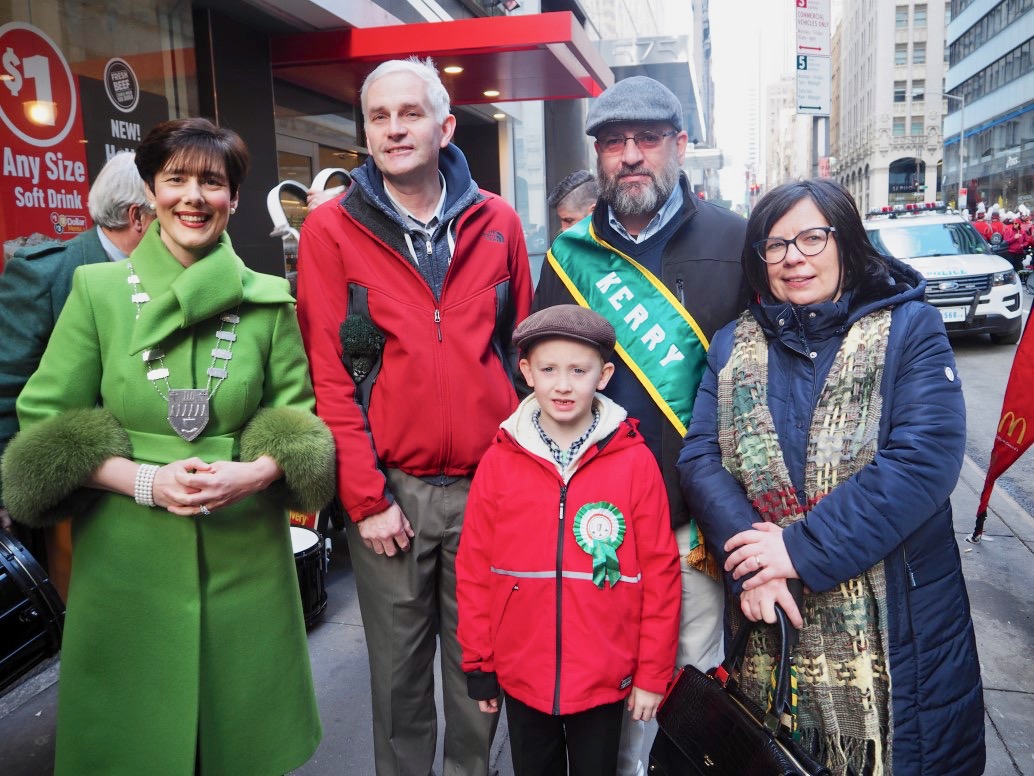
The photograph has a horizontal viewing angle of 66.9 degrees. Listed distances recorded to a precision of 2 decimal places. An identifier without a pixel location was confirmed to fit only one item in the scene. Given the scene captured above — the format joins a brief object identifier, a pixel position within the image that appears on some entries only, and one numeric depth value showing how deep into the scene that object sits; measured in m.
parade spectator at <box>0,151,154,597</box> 2.45
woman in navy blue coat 1.85
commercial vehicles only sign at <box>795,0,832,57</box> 10.99
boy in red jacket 2.09
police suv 11.07
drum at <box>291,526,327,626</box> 3.92
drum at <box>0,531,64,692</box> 2.22
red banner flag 4.12
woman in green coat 2.06
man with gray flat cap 2.38
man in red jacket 2.38
